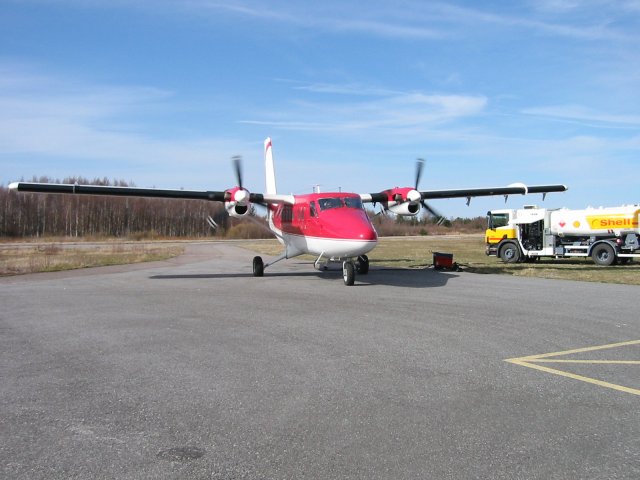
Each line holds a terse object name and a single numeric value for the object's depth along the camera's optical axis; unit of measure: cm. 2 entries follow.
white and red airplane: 1738
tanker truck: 2778
